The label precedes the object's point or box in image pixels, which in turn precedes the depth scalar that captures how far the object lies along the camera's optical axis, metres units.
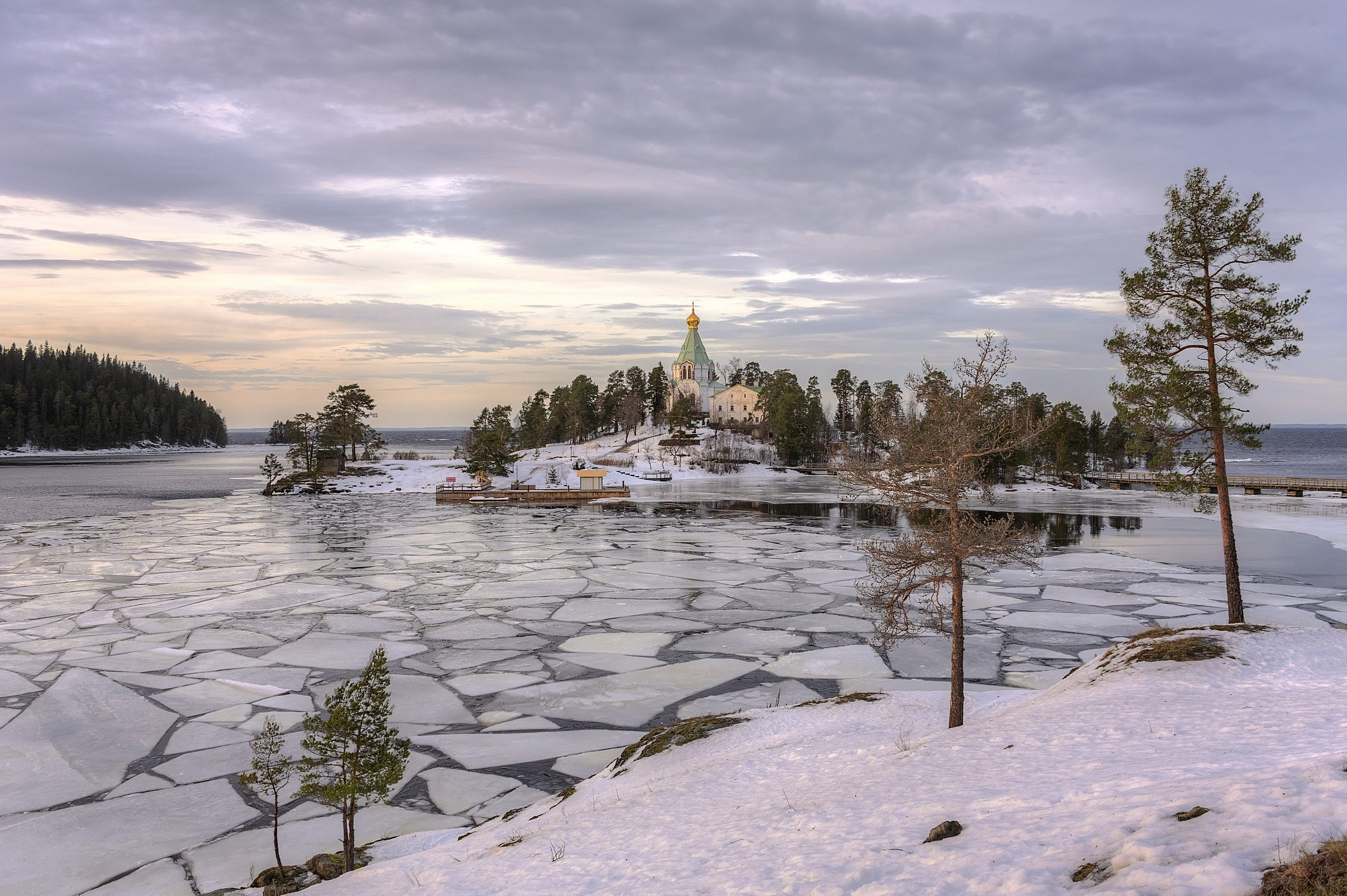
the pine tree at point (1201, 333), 16.11
